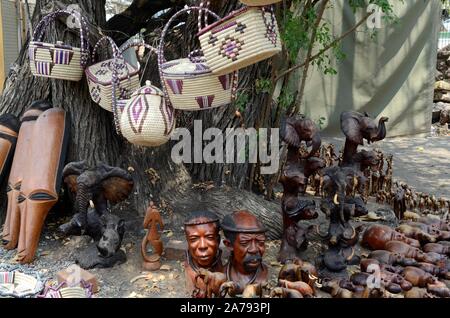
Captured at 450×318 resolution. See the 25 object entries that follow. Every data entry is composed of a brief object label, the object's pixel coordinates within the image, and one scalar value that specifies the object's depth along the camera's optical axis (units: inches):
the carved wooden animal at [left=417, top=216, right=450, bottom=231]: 129.6
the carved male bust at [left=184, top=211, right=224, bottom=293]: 96.6
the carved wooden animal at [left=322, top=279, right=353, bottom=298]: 95.7
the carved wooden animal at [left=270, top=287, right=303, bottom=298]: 89.4
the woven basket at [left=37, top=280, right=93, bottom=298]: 91.0
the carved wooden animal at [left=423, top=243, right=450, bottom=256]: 118.0
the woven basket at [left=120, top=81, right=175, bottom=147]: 96.7
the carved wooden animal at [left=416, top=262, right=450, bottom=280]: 108.3
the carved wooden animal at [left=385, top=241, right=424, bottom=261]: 113.7
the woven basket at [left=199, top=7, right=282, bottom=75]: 89.2
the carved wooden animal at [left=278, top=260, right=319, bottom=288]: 97.9
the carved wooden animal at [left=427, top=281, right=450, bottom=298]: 98.3
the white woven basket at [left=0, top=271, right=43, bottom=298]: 98.9
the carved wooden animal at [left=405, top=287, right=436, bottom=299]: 96.3
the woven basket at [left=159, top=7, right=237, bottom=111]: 96.9
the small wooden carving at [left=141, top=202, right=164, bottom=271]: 109.8
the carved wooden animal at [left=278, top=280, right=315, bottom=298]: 91.9
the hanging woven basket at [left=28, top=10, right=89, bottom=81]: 112.5
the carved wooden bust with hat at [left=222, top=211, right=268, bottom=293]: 94.9
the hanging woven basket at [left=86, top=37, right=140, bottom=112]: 110.9
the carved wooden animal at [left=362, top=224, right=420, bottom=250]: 120.0
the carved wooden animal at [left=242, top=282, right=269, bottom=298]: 89.0
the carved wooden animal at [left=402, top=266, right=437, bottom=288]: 102.5
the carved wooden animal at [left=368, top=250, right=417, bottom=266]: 110.1
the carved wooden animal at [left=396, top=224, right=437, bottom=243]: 122.9
